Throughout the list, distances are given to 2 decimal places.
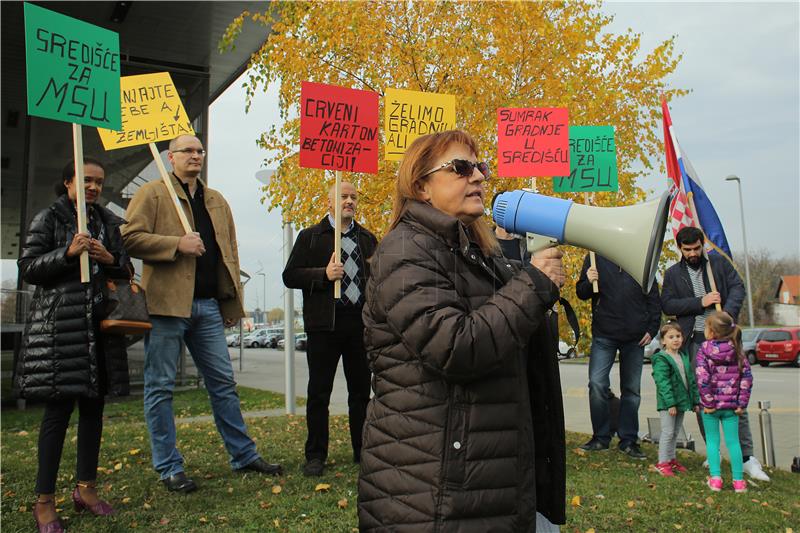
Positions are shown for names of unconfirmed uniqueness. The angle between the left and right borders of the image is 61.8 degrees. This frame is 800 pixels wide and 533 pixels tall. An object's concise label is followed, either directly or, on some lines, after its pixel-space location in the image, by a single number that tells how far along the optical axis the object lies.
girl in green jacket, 5.14
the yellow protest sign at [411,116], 5.63
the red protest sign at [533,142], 5.57
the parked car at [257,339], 60.84
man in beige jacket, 4.10
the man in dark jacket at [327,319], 4.62
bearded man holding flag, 5.34
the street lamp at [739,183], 35.12
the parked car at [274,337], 59.02
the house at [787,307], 60.40
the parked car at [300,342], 44.91
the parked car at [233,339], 61.26
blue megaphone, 1.89
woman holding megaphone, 1.74
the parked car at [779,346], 23.36
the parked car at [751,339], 24.69
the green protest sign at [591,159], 6.10
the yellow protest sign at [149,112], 4.88
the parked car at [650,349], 29.73
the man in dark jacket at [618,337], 5.79
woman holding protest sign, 3.38
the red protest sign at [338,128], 4.91
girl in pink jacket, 4.71
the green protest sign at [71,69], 3.64
